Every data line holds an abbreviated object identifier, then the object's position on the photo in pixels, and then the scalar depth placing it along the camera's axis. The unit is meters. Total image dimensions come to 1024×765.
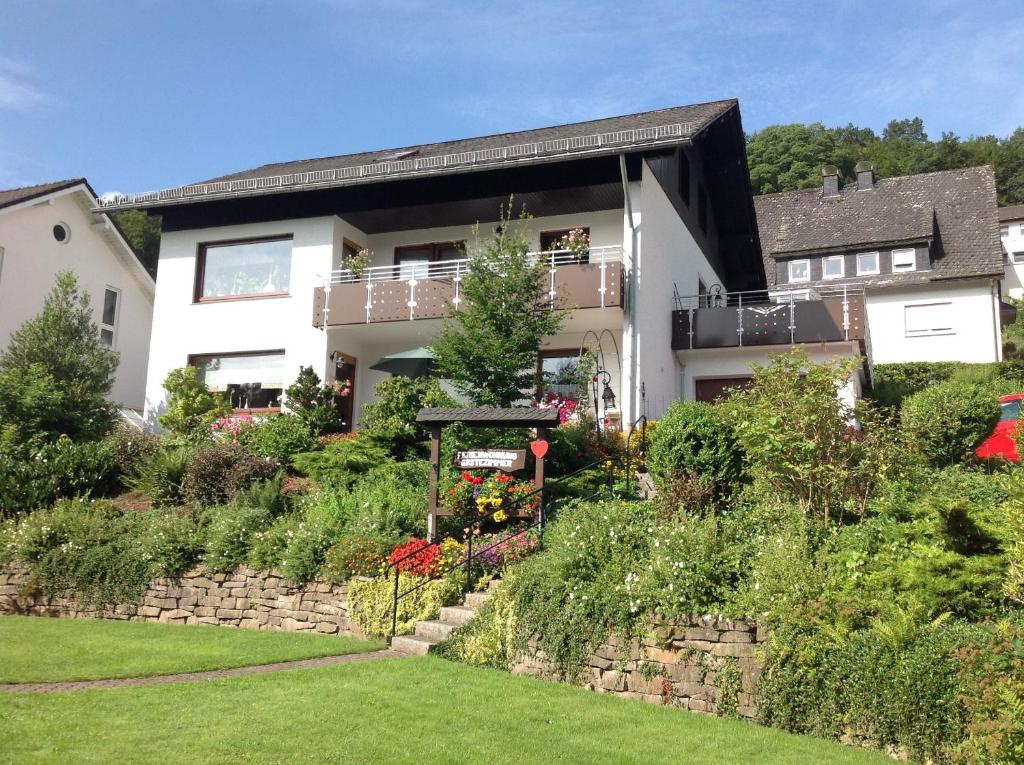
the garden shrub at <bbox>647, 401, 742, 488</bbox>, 11.81
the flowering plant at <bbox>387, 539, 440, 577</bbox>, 10.64
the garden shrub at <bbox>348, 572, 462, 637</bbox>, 10.12
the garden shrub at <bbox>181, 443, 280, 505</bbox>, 14.03
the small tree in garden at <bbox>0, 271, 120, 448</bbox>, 16.42
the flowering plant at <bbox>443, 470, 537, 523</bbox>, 11.66
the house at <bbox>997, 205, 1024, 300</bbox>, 55.25
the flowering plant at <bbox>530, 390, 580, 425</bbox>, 16.45
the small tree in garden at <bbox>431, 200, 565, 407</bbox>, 15.46
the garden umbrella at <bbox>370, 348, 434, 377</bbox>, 18.72
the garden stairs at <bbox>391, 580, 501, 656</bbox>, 9.34
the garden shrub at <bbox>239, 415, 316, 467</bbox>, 16.25
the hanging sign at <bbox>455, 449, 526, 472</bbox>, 11.41
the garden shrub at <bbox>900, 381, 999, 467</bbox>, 13.80
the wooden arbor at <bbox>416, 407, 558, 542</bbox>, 11.52
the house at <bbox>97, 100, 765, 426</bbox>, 17.92
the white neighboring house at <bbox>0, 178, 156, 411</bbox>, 22.83
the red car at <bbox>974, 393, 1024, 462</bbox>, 12.52
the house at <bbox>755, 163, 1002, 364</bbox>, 30.70
